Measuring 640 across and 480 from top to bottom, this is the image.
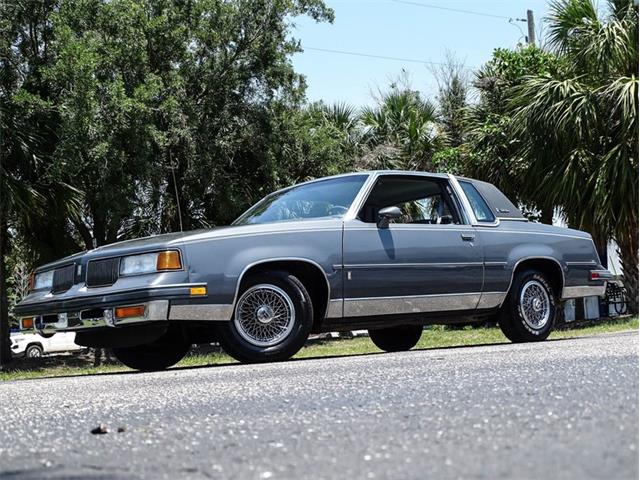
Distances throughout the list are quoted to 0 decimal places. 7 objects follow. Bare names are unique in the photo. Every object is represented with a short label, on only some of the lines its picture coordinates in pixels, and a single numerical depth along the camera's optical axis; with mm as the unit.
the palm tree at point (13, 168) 14906
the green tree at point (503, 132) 18656
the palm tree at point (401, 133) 23453
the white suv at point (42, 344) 25984
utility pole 28078
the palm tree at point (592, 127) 15898
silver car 6707
